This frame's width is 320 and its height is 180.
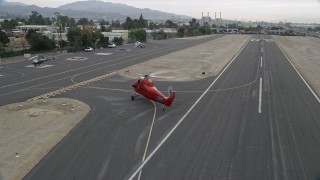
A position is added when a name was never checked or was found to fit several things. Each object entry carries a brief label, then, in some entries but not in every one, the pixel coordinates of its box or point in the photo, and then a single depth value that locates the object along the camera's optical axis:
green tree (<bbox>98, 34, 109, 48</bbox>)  123.76
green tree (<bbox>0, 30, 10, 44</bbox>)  122.62
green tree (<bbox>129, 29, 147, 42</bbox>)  155.88
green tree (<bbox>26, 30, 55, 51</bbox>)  102.62
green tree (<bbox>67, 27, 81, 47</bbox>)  117.16
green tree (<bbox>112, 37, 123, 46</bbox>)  137.23
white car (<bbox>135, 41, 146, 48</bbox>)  128.09
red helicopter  37.40
